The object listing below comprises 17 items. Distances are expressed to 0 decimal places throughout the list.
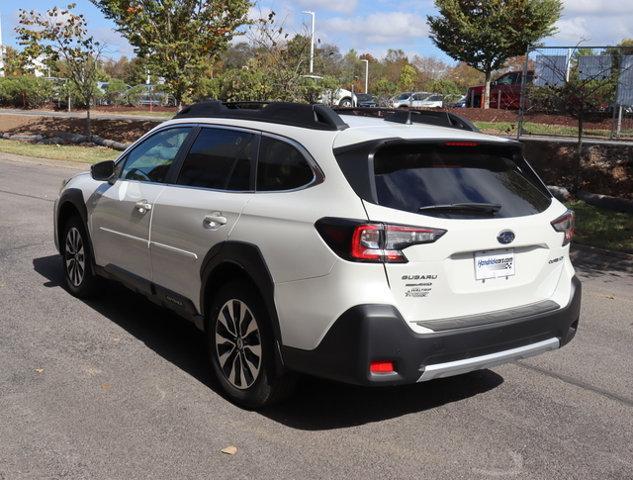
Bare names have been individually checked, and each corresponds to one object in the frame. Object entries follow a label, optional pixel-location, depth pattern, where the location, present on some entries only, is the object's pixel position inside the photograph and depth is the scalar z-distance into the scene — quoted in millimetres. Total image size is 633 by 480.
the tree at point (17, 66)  23875
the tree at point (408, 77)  57519
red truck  22795
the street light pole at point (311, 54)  17192
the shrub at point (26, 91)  45406
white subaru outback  3713
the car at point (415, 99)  35844
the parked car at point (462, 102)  36228
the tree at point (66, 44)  23203
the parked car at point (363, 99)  33072
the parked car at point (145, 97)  45000
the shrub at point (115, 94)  45938
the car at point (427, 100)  35112
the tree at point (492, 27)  36438
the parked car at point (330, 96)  18581
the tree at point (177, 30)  20609
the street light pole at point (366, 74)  66638
